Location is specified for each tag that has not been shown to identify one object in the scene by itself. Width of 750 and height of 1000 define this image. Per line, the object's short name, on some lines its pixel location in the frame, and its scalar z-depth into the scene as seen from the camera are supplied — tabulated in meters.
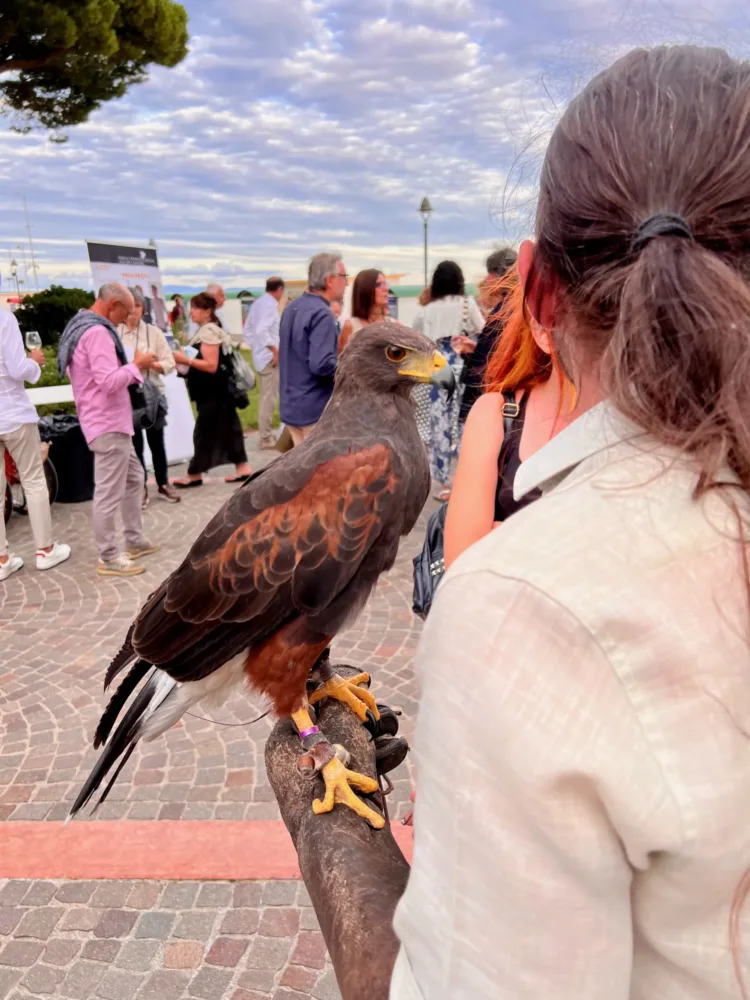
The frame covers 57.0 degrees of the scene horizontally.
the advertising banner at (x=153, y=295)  9.22
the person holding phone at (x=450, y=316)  6.40
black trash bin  8.08
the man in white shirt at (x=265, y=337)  10.16
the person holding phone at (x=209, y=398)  8.12
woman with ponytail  0.61
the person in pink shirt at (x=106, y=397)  5.68
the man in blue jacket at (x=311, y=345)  6.25
